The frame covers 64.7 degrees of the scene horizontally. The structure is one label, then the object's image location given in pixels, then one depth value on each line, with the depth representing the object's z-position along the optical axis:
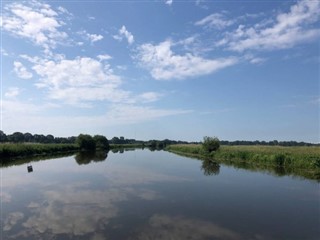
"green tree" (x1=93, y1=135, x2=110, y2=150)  81.43
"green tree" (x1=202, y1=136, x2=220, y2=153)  44.75
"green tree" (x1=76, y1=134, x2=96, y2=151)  69.97
